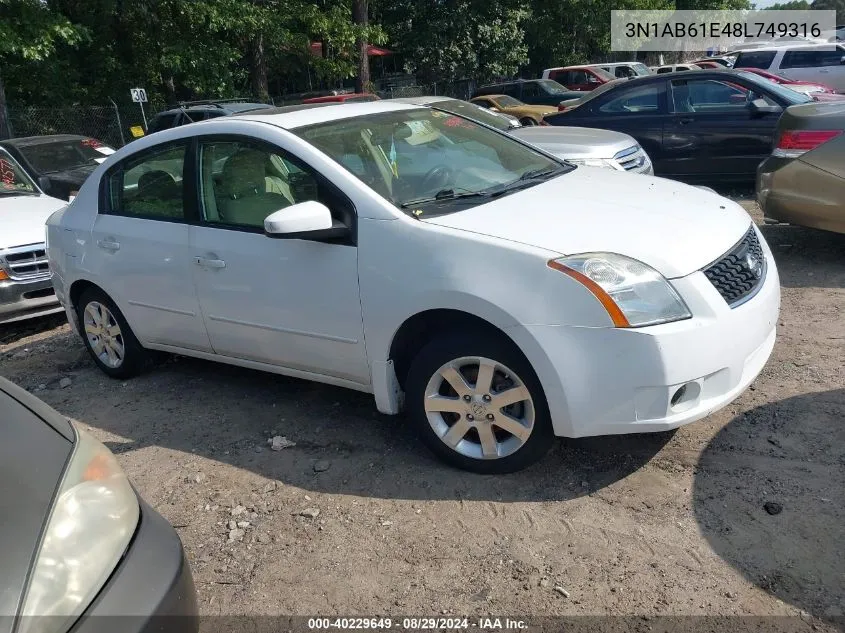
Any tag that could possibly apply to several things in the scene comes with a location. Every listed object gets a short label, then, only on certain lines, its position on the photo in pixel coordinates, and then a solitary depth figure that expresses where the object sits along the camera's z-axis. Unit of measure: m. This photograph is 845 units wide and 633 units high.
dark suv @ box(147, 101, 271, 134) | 13.35
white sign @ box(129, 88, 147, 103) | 17.66
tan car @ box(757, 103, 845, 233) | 5.95
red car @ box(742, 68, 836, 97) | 13.57
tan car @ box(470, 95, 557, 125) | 16.65
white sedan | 3.13
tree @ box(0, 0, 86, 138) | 16.34
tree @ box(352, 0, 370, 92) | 22.64
